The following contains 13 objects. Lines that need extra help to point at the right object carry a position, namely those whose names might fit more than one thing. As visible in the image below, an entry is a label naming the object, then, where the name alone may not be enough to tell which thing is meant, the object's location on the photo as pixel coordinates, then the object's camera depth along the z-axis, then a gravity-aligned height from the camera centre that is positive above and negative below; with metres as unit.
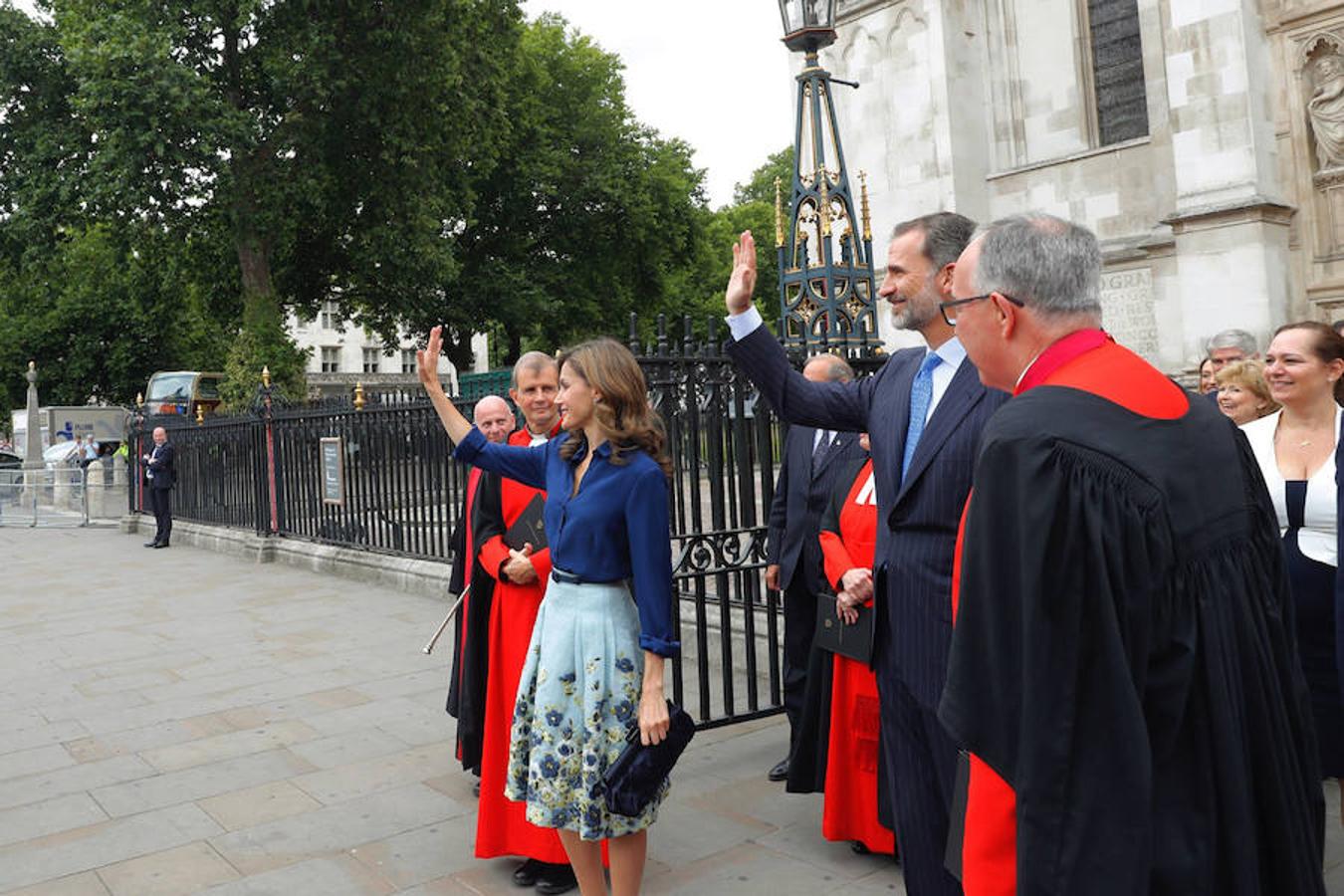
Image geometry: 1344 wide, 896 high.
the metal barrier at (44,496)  22.08 +0.61
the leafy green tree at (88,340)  38.25 +6.55
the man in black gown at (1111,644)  1.58 -0.28
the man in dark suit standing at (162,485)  16.27 +0.48
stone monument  28.79 +2.38
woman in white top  3.57 -0.17
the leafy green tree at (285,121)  21.41 +8.19
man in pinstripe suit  2.68 -0.06
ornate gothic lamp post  5.74 +1.30
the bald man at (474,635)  4.30 -0.55
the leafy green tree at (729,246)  38.84 +8.87
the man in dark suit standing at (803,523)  4.49 -0.20
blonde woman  4.44 +0.19
